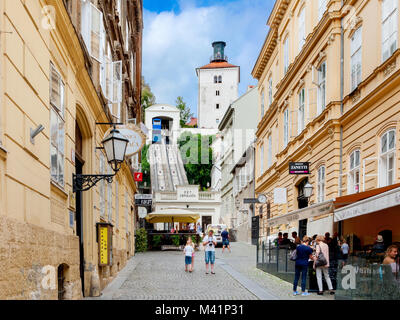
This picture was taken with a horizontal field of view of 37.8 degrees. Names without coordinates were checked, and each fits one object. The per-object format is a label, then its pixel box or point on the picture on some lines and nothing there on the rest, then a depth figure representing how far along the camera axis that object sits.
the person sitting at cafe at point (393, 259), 8.64
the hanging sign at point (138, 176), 34.47
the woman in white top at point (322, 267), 13.79
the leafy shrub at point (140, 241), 33.56
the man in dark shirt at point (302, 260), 13.98
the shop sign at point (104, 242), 13.57
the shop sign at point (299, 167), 23.23
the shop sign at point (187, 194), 54.50
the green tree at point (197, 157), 75.19
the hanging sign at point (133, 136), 13.27
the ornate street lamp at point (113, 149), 10.02
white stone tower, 98.00
